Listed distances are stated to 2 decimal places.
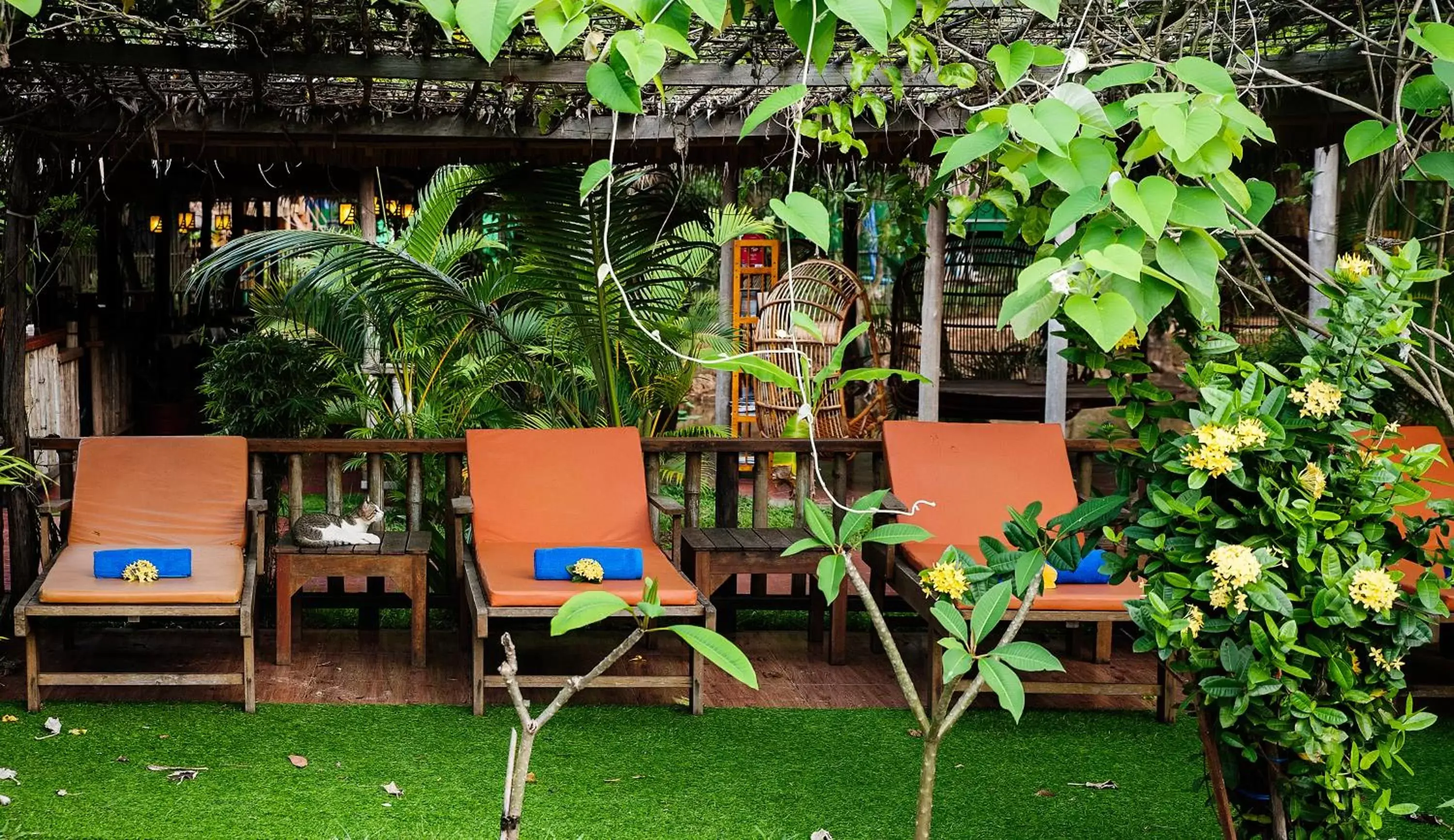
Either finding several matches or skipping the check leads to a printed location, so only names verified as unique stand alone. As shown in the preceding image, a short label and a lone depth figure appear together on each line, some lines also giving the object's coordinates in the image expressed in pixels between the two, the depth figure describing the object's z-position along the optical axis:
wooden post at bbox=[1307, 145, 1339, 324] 7.66
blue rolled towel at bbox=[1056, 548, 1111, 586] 5.12
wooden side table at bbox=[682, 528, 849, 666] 5.63
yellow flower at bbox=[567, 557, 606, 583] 5.04
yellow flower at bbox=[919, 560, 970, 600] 2.90
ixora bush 2.95
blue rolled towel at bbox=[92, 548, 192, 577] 4.97
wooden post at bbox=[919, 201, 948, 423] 8.77
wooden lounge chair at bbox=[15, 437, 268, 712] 5.18
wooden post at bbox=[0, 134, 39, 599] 5.57
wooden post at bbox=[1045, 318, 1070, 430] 8.68
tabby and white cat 5.40
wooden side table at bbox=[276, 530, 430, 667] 5.41
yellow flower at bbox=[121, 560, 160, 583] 4.89
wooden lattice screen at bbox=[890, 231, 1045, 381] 12.11
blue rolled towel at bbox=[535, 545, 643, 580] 5.12
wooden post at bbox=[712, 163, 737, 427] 9.85
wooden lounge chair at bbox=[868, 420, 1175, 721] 5.78
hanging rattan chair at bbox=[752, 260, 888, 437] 10.22
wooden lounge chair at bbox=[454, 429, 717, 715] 5.77
